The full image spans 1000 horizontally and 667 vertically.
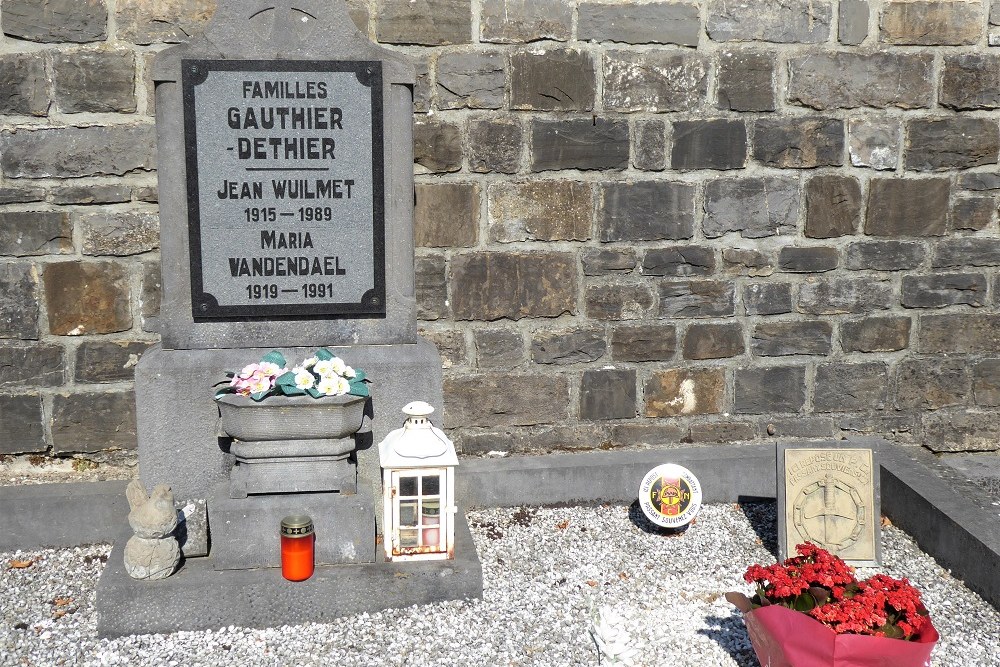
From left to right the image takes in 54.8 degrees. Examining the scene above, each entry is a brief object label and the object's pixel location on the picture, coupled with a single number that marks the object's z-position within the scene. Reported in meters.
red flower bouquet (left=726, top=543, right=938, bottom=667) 2.79
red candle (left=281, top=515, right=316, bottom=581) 3.47
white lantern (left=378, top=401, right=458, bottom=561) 3.66
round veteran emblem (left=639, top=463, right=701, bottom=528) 4.31
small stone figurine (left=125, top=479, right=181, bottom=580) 3.47
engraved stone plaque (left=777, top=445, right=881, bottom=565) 4.02
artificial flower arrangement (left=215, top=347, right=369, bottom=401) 3.65
